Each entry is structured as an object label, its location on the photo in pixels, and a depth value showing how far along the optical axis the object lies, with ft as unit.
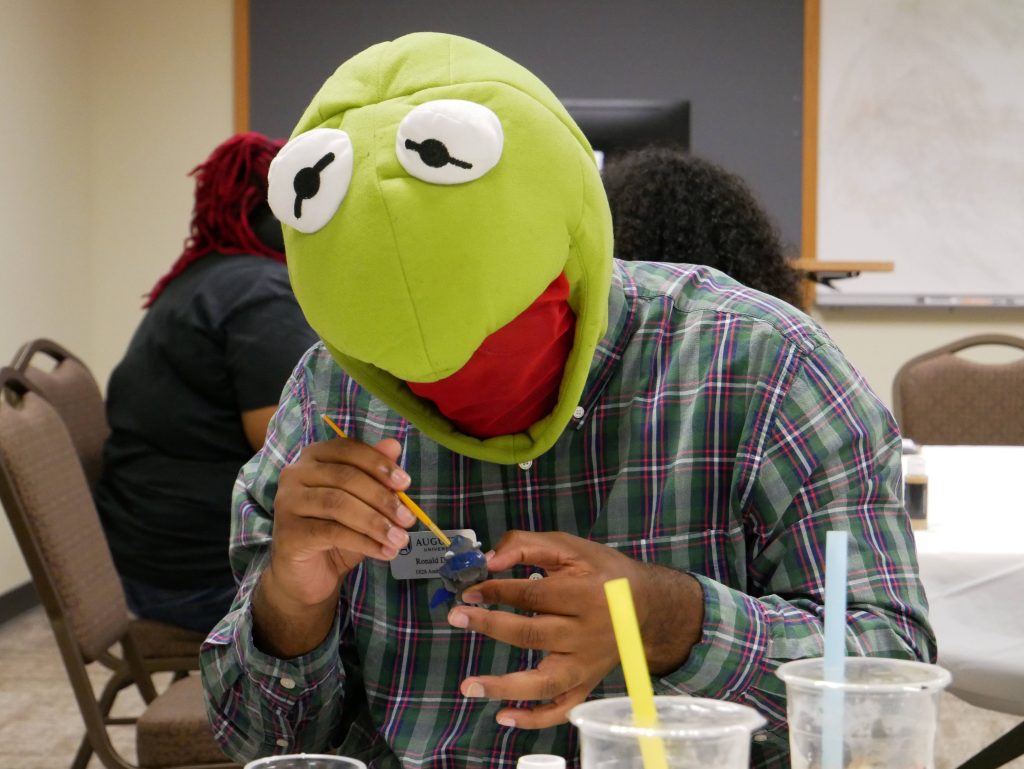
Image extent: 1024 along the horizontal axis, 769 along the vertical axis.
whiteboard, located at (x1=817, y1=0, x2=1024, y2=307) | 16.28
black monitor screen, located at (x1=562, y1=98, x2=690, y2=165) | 16.70
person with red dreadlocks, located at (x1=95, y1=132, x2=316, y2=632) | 7.39
